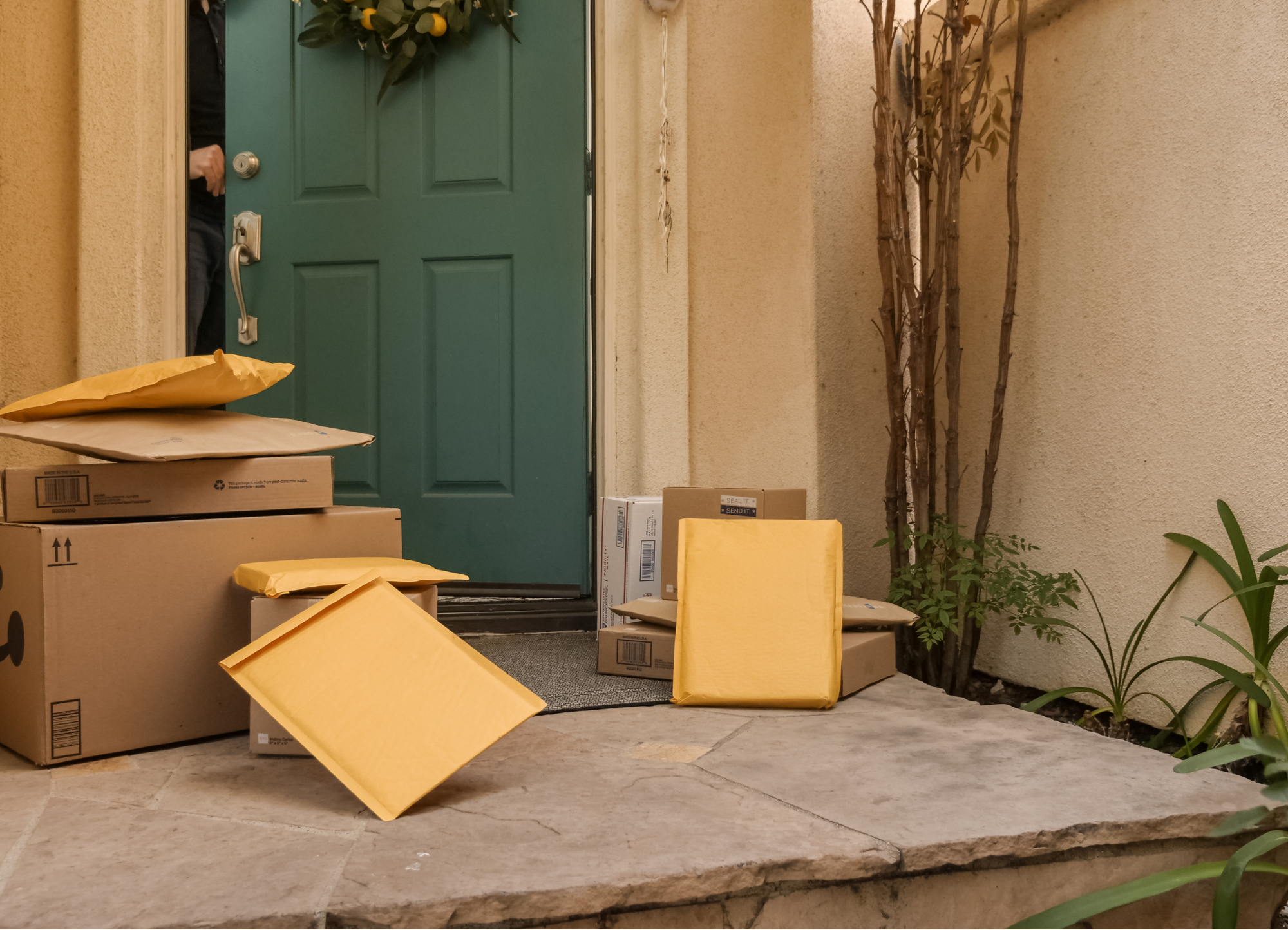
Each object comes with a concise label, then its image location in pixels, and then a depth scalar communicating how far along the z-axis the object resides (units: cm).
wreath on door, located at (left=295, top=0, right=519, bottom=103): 235
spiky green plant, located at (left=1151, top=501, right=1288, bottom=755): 128
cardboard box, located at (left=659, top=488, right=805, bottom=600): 182
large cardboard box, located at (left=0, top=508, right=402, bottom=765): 122
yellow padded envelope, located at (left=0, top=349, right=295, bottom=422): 131
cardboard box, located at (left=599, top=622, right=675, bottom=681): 173
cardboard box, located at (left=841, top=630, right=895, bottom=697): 160
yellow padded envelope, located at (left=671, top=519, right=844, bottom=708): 153
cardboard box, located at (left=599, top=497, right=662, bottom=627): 205
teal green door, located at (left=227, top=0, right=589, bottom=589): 242
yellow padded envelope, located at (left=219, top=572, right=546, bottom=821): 108
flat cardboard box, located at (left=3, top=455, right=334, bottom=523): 127
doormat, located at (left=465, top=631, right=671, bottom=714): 159
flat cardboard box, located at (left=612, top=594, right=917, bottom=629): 169
